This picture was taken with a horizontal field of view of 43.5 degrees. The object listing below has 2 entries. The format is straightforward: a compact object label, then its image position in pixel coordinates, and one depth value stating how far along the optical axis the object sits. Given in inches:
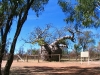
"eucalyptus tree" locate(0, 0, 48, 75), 300.4
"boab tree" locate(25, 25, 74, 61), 682.2
